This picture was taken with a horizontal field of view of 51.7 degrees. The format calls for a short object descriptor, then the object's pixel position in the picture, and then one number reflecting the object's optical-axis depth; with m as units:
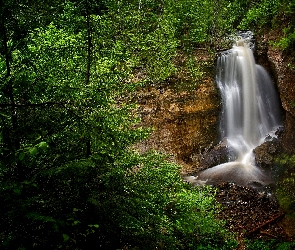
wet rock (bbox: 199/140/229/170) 14.62
